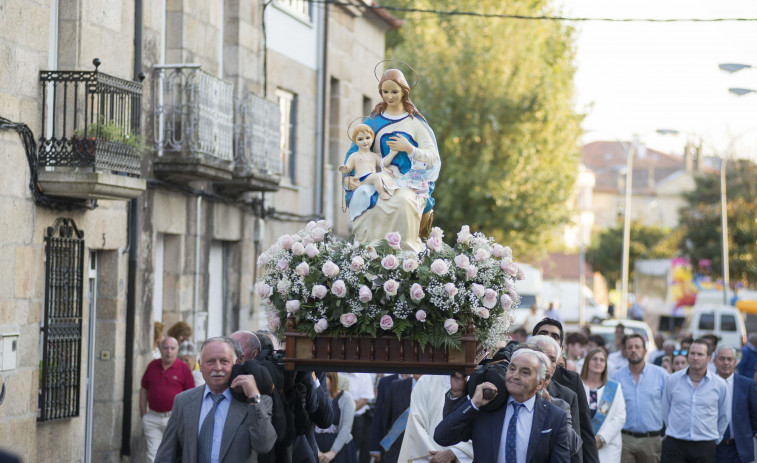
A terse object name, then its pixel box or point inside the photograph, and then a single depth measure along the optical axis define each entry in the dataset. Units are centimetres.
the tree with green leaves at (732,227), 5059
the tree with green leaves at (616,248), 8700
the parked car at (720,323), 3519
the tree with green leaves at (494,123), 3884
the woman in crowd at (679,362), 1603
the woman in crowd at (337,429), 1264
